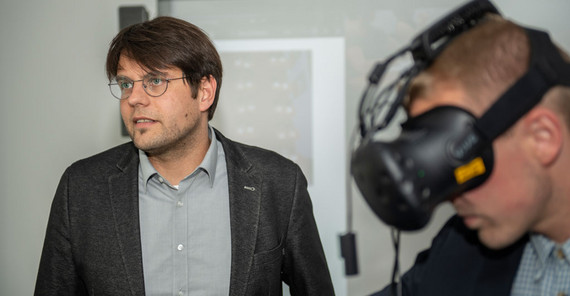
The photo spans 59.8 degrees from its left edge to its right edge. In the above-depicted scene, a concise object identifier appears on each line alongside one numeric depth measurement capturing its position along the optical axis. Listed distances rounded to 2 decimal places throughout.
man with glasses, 1.56
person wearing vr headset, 0.73
